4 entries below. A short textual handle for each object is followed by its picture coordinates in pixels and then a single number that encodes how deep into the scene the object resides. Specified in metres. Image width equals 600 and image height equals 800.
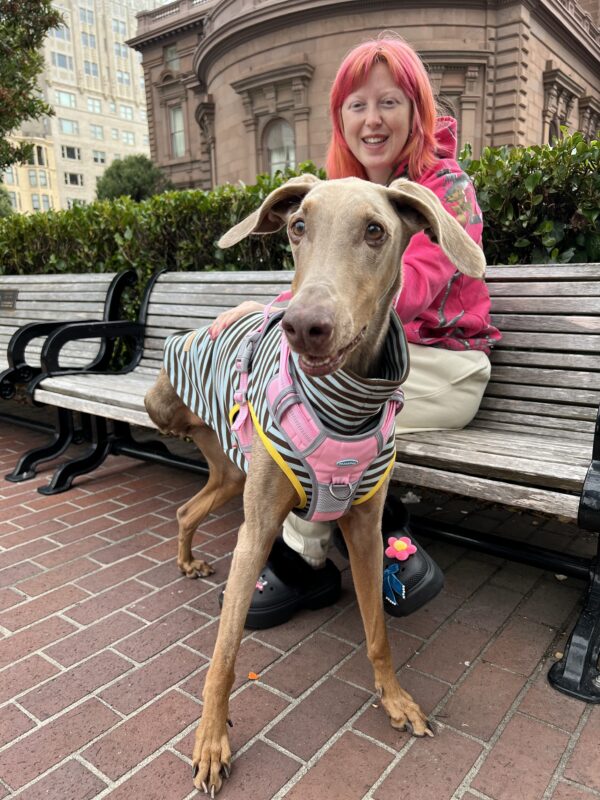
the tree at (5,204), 37.22
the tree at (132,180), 32.84
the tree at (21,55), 8.43
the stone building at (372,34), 19.62
